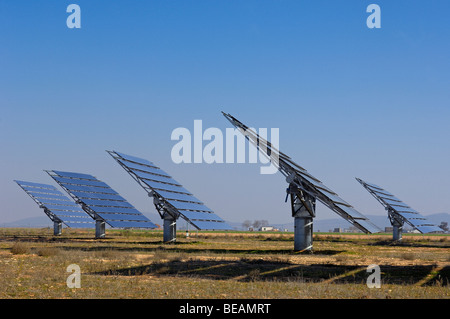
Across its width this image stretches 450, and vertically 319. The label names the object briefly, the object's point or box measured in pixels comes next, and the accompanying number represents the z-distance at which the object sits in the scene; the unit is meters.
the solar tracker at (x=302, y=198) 37.78
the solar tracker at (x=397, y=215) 65.56
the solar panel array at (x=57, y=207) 68.75
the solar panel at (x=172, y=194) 49.62
